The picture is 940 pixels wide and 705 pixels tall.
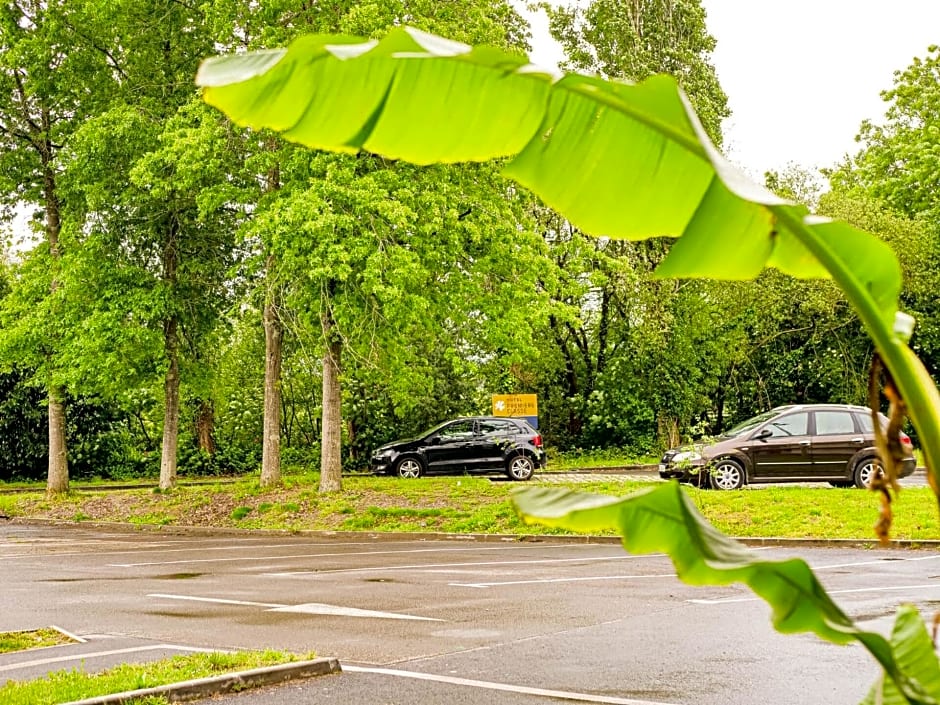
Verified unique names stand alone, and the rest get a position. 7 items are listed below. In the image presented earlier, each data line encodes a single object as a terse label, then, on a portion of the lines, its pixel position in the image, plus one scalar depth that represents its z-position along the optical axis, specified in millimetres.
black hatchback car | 27578
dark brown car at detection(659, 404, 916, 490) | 21266
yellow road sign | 28380
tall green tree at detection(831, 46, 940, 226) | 40594
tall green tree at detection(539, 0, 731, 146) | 33844
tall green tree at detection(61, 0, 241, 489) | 22891
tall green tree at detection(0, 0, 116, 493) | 24713
